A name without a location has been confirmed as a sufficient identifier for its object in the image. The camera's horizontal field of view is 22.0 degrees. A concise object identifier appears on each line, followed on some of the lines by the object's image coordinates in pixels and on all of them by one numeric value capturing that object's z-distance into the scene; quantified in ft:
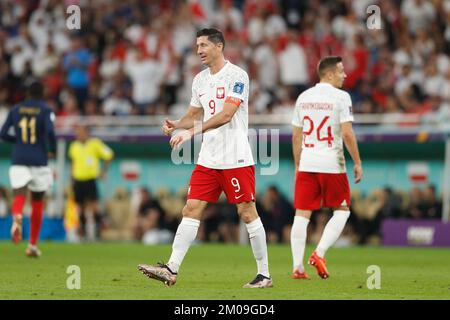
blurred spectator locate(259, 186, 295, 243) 82.02
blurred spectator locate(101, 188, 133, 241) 89.92
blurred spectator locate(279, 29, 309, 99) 83.97
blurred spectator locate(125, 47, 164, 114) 88.69
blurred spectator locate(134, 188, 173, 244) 84.53
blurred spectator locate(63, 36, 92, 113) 90.89
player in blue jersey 57.06
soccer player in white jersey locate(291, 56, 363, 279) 43.70
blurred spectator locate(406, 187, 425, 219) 79.10
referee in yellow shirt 79.51
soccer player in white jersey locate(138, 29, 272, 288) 37.47
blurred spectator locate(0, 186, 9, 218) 90.33
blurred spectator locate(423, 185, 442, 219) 79.20
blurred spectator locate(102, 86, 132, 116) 89.76
